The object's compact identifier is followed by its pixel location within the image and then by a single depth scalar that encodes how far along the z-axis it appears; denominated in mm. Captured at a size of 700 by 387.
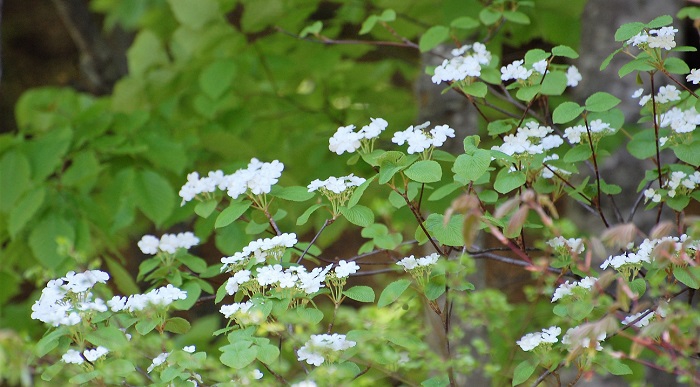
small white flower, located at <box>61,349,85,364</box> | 4482
